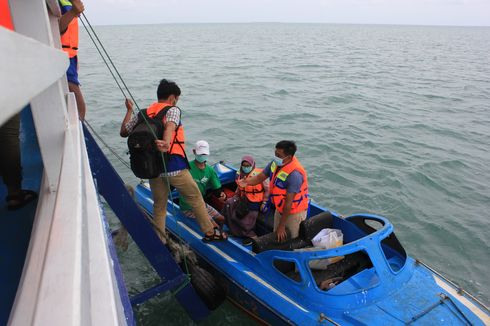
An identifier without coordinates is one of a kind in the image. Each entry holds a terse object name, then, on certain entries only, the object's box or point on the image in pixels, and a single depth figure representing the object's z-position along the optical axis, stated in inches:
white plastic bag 204.1
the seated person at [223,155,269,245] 235.1
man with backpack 171.4
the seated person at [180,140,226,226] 249.1
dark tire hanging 199.8
